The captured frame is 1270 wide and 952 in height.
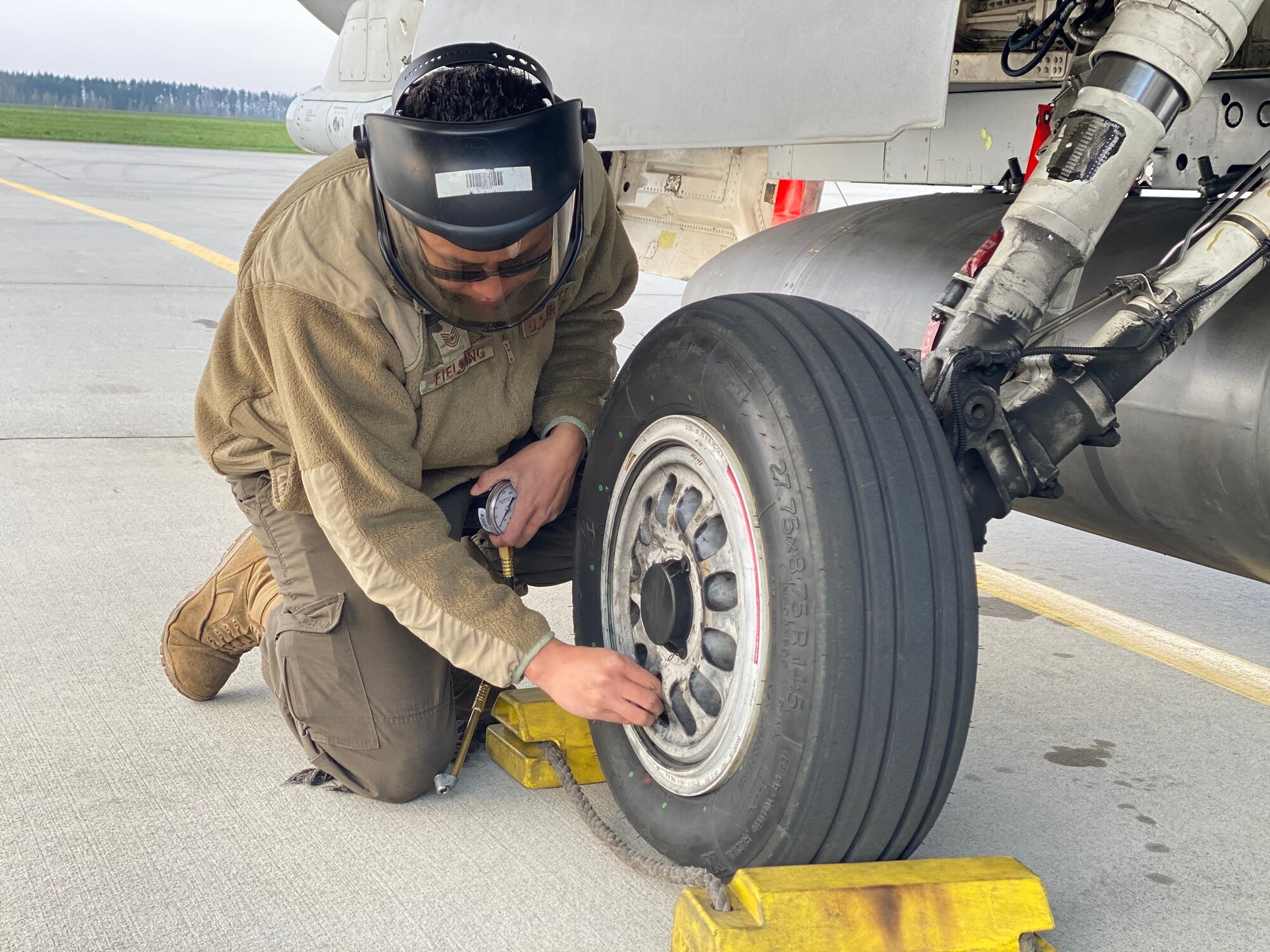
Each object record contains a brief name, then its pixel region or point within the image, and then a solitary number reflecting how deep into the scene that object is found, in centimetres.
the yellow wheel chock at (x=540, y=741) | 219
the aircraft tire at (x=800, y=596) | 154
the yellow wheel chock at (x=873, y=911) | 154
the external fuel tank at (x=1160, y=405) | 223
